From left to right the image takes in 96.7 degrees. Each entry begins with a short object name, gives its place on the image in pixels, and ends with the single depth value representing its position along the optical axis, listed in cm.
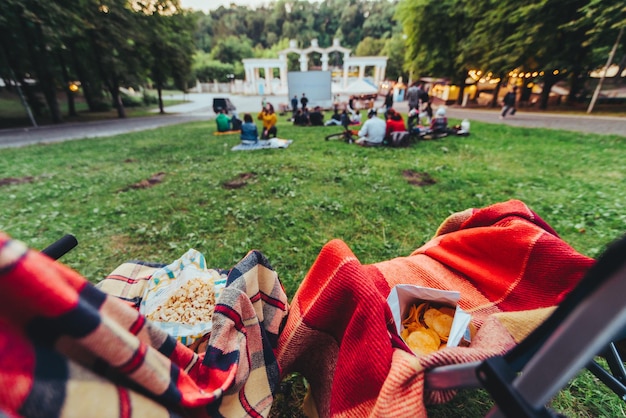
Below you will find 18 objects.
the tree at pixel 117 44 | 1975
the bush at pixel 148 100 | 3756
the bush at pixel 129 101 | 3544
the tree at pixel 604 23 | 1476
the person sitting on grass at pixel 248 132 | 1045
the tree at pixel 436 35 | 2675
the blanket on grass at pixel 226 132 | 1378
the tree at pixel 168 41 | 2459
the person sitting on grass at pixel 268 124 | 1170
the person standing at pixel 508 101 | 1649
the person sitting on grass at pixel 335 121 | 1548
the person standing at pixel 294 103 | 2092
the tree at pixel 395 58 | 5829
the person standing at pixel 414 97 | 1481
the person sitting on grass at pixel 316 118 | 1535
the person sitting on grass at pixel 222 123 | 1367
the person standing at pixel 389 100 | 1855
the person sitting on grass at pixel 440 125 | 1059
